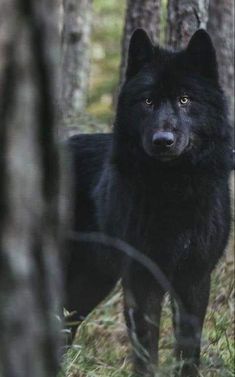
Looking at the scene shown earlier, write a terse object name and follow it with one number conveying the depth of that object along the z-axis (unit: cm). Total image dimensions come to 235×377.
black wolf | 1180
